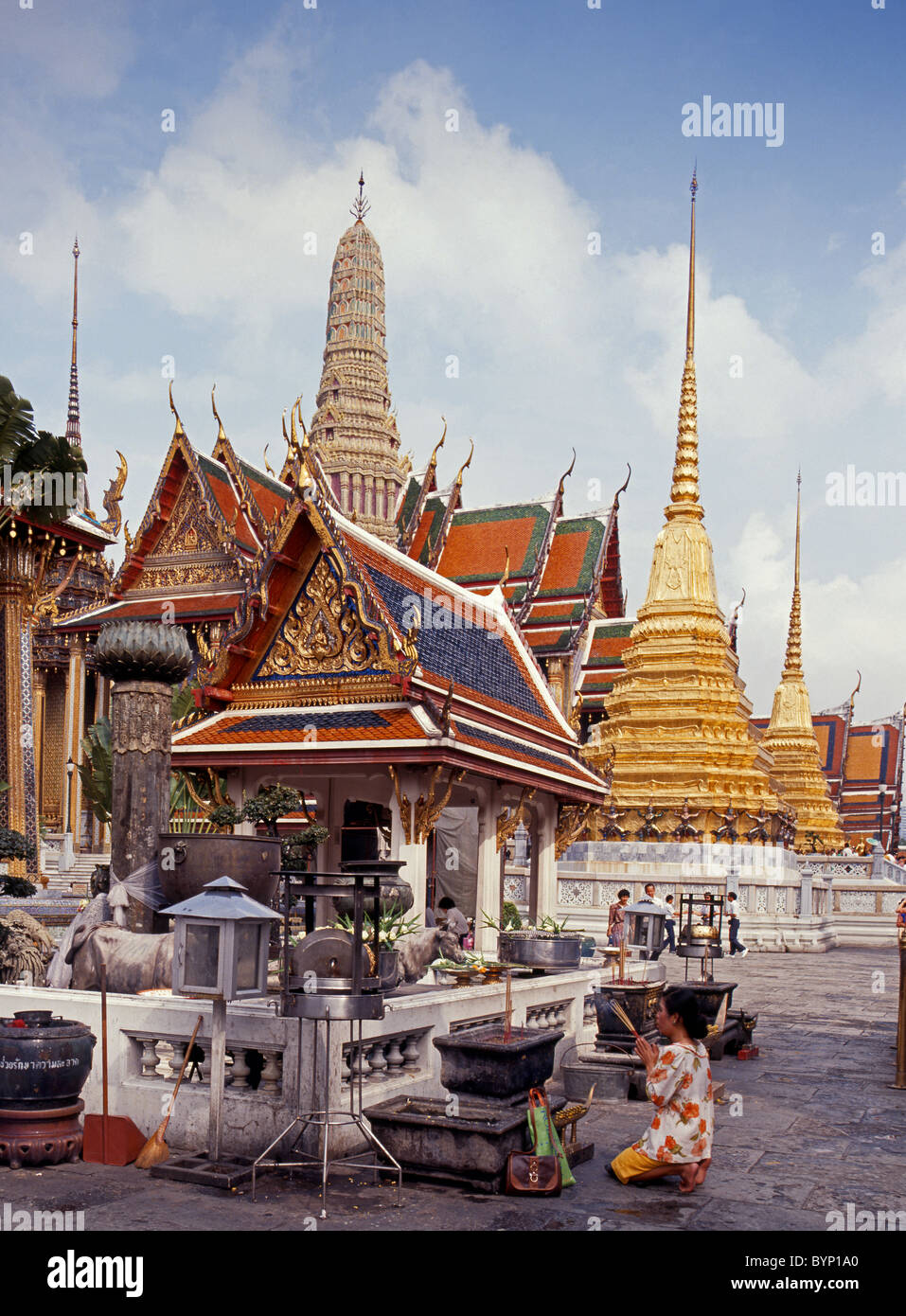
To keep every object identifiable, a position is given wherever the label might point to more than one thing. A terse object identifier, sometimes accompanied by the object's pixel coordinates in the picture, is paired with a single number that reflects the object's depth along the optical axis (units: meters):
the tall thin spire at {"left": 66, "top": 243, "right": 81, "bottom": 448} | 52.03
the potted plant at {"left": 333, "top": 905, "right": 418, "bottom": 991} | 8.38
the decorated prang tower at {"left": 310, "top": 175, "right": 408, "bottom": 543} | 51.88
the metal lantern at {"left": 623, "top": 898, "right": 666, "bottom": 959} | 12.77
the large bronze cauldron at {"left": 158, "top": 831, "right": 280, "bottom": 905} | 9.20
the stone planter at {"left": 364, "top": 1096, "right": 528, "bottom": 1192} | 6.75
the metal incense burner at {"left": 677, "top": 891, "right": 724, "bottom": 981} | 13.07
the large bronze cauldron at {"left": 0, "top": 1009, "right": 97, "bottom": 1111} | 6.88
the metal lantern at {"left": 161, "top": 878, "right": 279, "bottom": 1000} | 6.61
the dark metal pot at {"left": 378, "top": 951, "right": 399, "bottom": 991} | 8.35
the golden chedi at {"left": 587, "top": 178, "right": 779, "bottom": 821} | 31.45
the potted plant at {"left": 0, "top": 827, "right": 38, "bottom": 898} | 14.12
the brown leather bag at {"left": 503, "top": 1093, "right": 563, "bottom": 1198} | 6.70
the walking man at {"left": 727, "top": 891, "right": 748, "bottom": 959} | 24.55
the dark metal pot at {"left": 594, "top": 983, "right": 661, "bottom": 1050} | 10.54
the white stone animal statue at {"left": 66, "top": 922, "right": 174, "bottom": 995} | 8.59
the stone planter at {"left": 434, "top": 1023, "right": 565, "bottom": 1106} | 7.15
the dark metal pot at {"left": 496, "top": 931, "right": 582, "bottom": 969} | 11.50
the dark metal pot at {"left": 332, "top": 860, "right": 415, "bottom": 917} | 9.71
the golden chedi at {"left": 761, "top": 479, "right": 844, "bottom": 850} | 45.59
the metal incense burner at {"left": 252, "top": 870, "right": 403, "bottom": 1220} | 6.69
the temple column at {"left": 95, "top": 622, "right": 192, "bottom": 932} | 9.54
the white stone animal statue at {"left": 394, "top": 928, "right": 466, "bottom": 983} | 9.66
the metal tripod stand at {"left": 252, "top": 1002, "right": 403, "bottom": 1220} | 6.64
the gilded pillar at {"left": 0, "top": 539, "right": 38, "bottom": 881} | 19.66
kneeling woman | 6.92
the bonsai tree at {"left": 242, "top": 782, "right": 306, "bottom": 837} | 12.38
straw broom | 6.96
